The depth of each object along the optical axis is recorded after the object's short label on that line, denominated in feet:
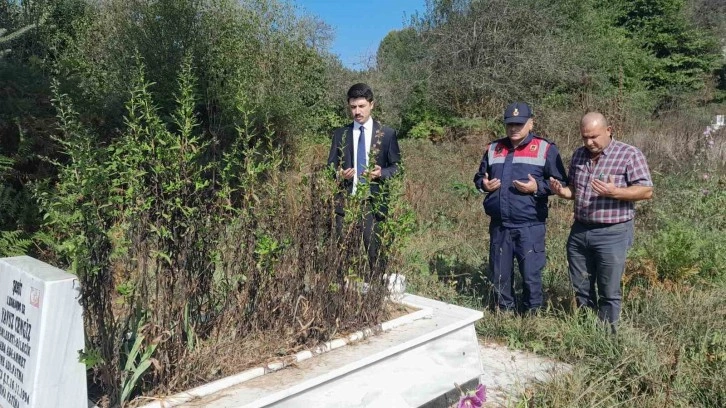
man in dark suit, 12.94
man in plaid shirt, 13.35
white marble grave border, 8.03
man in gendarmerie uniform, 14.65
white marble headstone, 7.07
